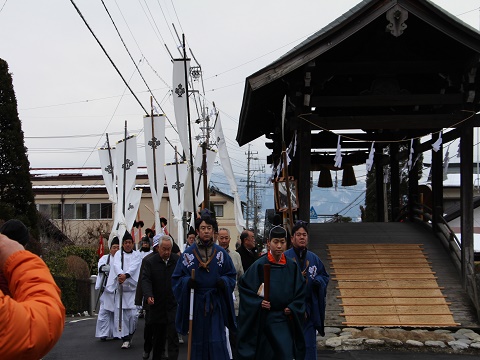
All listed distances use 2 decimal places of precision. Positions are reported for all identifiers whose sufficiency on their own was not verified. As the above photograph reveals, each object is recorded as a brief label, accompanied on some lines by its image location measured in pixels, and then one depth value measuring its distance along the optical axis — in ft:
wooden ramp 42.09
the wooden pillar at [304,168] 46.65
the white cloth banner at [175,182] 72.54
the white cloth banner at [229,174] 61.98
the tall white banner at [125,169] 67.15
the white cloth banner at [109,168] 73.77
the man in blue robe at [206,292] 27.53
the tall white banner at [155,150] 68.13
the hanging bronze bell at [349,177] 72.13
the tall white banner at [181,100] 55.52
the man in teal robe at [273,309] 24.97
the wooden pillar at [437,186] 53.88
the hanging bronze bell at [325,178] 73.51
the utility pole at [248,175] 275.80
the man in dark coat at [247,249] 39.42
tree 72.90
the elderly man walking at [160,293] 34.01
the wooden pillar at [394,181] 63.46
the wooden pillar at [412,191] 62.75
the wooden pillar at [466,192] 45.55
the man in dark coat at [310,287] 28.63
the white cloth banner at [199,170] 68.74
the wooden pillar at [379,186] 68.03
